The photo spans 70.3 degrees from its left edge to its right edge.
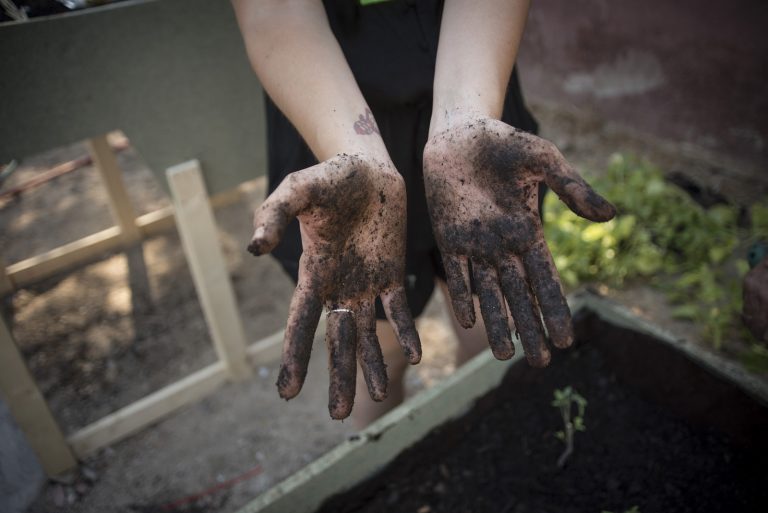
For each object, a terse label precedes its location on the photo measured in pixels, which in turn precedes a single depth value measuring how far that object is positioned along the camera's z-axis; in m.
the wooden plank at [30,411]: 1.79
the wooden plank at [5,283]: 2.90
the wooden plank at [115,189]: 2.90
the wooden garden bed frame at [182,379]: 1.85
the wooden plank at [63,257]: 3.01
